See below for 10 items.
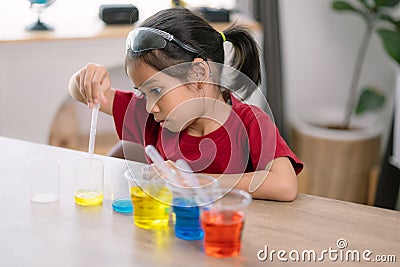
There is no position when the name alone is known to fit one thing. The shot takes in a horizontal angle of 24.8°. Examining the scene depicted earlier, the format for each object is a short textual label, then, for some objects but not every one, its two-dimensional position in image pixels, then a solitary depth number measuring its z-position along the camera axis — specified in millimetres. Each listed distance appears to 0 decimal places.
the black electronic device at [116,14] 2691
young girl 1429
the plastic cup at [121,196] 1330
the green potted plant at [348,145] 2877
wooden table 1184
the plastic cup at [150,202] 1264
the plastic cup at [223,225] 1172
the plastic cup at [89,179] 1364
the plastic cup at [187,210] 1225
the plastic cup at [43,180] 1382
